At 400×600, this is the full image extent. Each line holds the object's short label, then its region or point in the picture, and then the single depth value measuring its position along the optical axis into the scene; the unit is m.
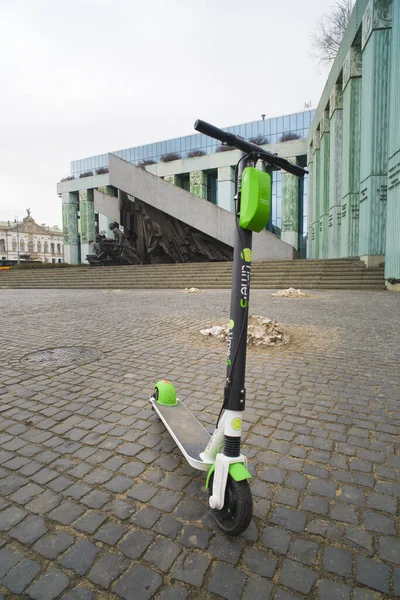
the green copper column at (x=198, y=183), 38.84
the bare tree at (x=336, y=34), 21.22
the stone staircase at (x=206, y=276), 14.92
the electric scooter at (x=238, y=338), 1.46
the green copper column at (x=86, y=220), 44.75
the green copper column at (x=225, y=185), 36.47
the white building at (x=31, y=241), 91.62
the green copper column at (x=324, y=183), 23.07
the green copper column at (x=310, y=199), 28.61
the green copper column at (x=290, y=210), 34.56
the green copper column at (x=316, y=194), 25.95
